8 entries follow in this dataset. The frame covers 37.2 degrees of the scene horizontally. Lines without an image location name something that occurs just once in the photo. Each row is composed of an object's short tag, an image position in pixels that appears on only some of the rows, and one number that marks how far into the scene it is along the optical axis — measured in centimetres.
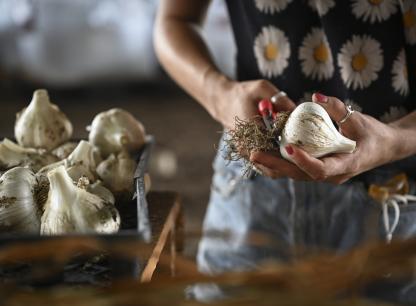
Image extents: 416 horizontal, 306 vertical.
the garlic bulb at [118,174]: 79
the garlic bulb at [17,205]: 67
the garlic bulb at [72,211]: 65
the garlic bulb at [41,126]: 90
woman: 96
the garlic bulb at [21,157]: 83
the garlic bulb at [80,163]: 77
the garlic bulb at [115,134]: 90
